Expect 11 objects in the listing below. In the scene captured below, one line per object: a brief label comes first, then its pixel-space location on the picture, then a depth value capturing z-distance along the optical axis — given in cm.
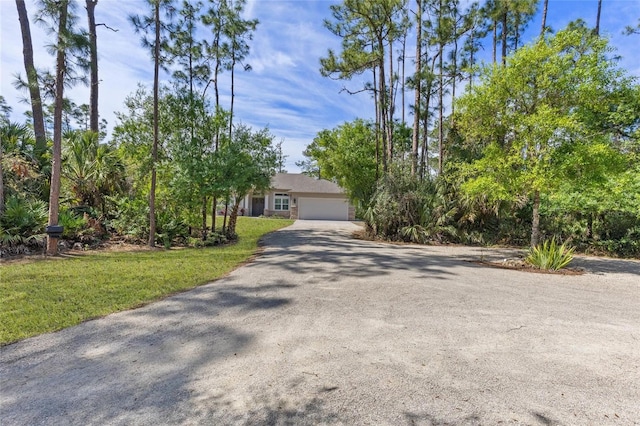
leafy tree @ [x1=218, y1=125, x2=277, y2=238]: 1127
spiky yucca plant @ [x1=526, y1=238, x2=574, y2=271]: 801
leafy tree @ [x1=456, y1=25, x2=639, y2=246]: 747
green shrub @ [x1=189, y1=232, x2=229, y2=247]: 1136
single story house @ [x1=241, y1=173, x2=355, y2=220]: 2995
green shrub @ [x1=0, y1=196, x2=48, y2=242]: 834
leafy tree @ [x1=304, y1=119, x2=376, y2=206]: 1928
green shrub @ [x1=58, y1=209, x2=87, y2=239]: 934
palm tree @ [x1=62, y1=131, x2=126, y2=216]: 1128
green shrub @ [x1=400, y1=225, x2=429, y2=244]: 1369
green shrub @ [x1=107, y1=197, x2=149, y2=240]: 1091
